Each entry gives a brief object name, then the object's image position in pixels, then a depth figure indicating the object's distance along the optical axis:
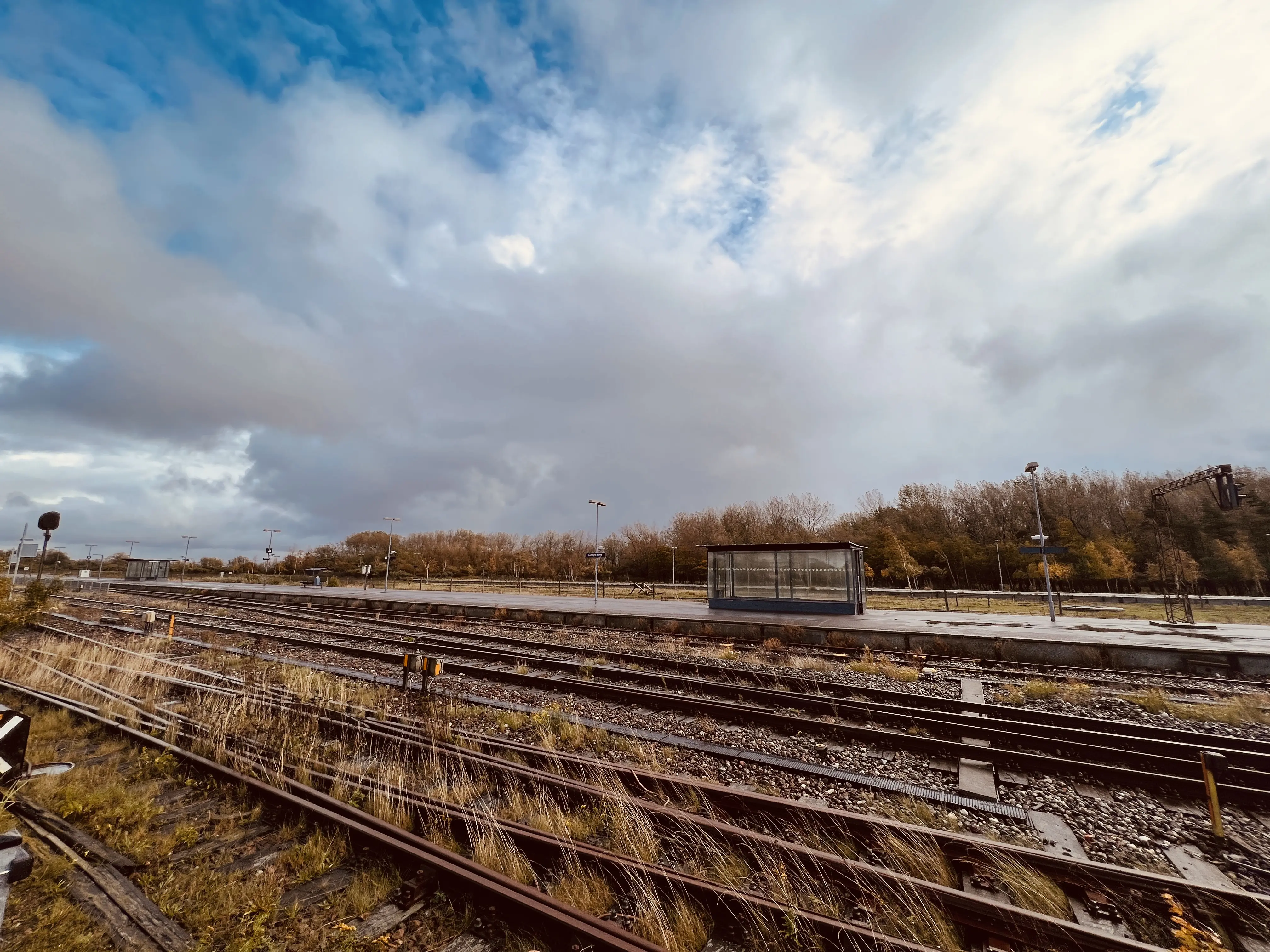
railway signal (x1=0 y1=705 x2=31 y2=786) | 4.73
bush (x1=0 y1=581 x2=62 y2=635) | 17.72
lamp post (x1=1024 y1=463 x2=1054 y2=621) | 23.23
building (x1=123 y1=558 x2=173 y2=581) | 61.97
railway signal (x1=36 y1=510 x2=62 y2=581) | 22.77
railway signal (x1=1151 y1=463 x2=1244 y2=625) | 19.73
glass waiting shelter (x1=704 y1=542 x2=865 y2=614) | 25.25
